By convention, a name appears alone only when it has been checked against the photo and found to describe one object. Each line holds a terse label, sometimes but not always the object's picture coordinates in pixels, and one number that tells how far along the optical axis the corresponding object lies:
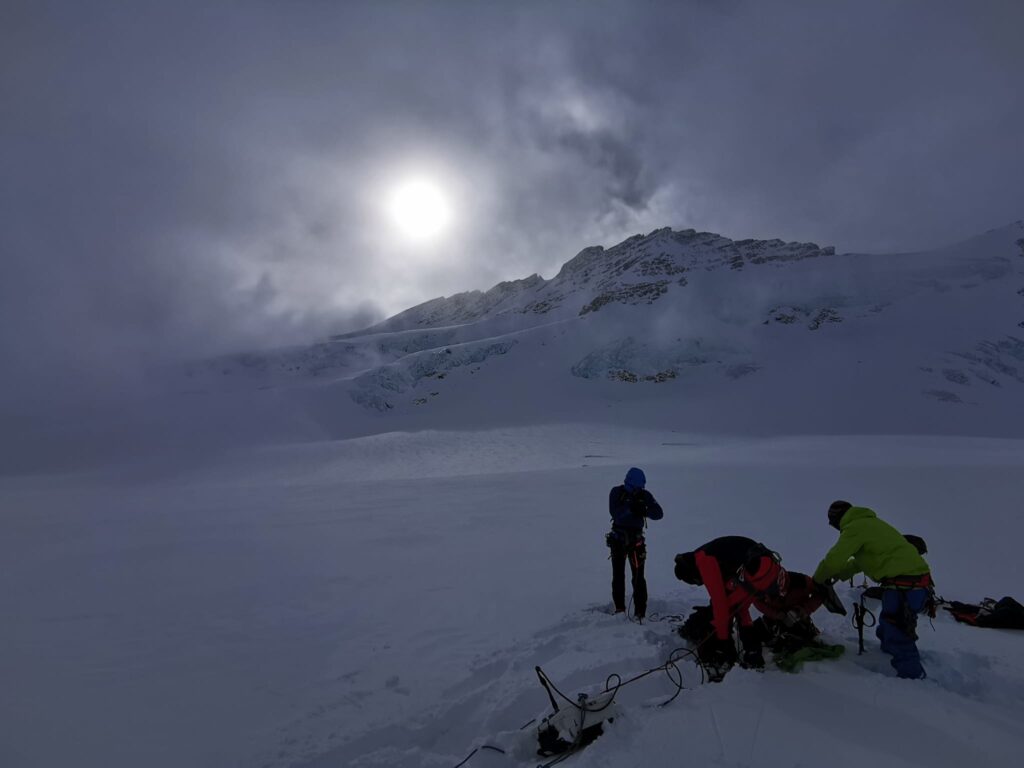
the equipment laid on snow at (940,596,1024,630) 4.90
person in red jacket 4.22
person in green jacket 3.92
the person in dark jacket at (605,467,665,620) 5.79
